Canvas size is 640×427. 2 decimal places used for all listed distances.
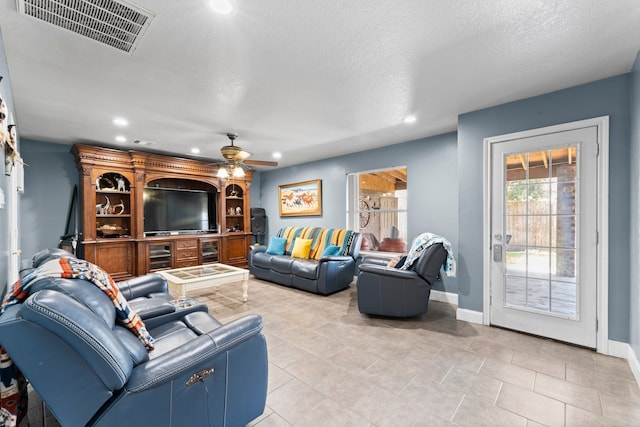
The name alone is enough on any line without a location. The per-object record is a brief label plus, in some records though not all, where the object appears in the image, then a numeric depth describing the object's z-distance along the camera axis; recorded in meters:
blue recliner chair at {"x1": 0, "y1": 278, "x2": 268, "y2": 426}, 0.99
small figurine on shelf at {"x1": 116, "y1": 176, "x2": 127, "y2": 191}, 5.01
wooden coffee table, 3.45
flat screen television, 5.36
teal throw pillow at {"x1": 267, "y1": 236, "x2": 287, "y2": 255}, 5.55
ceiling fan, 3.75
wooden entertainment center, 4.55
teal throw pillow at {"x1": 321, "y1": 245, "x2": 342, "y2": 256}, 4.86
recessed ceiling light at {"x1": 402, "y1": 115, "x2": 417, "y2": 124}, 3.44
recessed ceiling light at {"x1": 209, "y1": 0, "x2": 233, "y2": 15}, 1.53
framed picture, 5.96
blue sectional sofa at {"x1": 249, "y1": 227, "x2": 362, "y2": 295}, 4.38
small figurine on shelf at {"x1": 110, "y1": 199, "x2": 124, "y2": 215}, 5.05
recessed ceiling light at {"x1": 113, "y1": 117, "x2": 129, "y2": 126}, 3.45
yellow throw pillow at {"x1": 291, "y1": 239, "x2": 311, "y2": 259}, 5.23
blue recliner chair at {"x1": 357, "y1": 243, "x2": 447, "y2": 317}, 3.22
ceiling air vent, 1.55
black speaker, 6.89
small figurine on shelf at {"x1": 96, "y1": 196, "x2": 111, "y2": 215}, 4.85
